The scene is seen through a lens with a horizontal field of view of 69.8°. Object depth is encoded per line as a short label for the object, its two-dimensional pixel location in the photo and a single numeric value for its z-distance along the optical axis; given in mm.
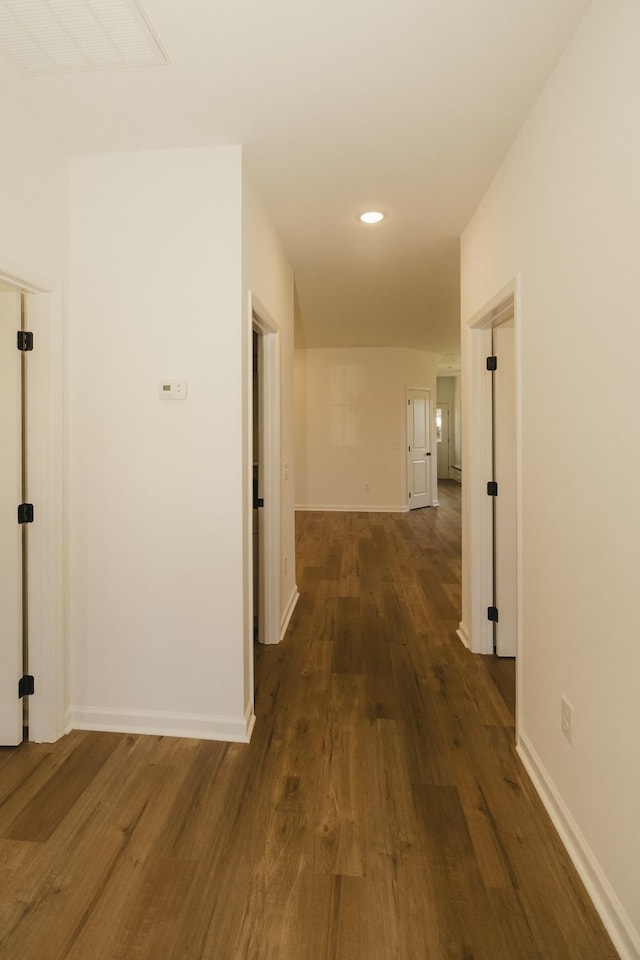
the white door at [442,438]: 12586
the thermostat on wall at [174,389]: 2092
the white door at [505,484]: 2789
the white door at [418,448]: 7961
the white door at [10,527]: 2025
